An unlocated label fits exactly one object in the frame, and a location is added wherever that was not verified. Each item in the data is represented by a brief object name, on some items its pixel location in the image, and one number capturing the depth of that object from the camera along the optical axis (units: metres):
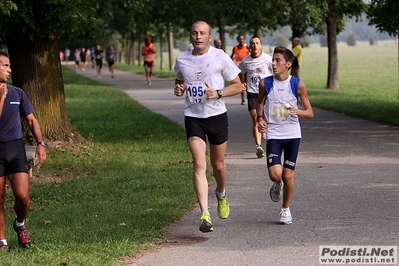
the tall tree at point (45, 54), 13.70
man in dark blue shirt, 7.33
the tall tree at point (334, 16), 30.00
